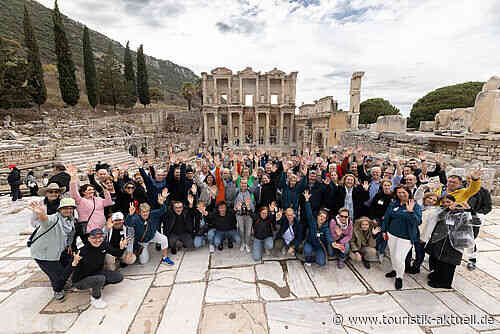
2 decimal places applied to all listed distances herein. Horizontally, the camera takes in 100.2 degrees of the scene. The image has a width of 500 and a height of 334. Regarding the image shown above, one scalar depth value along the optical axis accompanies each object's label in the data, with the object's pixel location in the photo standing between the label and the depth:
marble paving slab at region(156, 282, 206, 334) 2.71
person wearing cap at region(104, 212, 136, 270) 3.42
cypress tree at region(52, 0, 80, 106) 24.46
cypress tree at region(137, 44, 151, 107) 34.34
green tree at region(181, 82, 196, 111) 40.38
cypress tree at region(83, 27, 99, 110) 27.81
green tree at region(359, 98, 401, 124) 36.80
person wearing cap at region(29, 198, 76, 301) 2.82
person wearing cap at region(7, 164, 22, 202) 7.66
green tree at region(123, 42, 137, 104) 32.97
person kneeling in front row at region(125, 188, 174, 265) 3.83
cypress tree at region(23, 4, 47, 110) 21.67
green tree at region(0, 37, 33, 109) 18.81
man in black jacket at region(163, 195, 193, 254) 4.33
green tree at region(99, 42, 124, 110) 30.08
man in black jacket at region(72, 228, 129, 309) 2.97
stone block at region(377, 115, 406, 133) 12.07
